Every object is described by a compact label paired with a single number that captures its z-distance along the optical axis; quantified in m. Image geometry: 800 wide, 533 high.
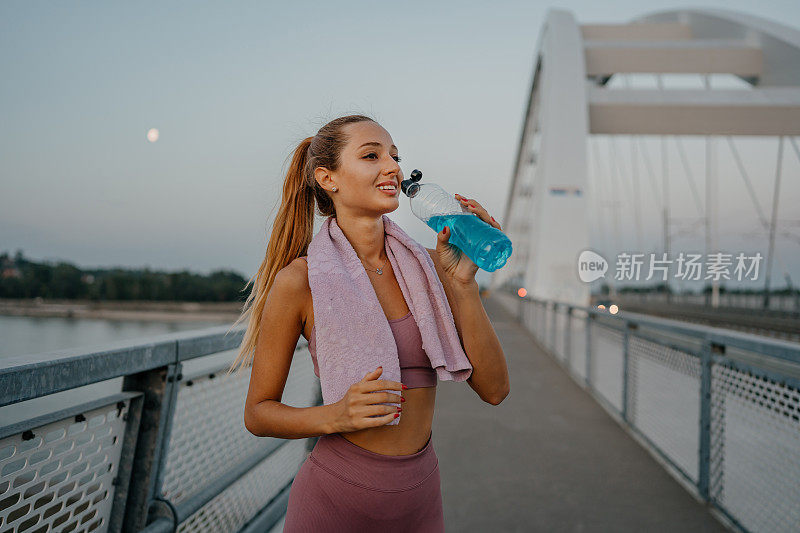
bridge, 1.31
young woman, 1.14
